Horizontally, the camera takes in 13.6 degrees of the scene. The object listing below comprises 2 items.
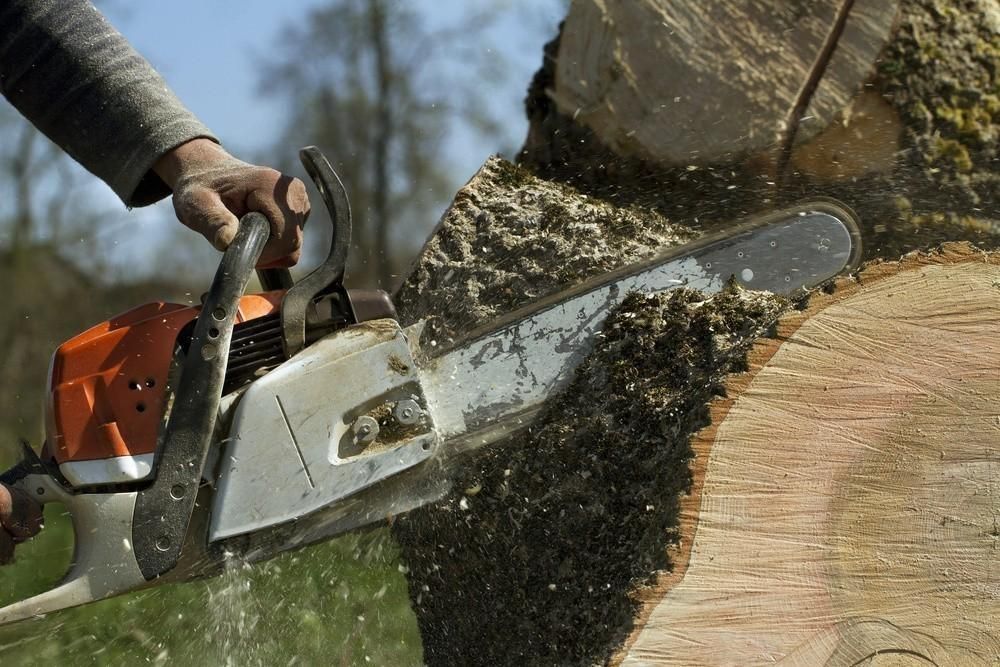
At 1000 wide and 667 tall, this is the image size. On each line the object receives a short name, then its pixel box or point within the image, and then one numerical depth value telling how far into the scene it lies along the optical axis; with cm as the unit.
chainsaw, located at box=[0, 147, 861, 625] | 326
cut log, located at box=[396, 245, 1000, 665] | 323
